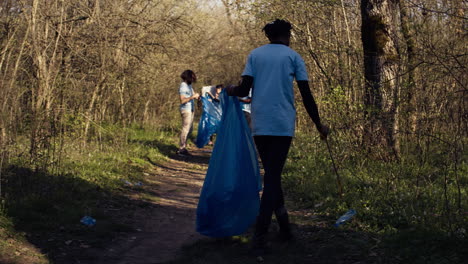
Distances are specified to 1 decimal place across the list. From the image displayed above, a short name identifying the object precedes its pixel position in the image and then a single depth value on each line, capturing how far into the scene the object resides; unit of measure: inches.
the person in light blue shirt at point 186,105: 499.5
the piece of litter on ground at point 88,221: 238.1
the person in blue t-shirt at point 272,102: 190.1
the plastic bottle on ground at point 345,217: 222.7
